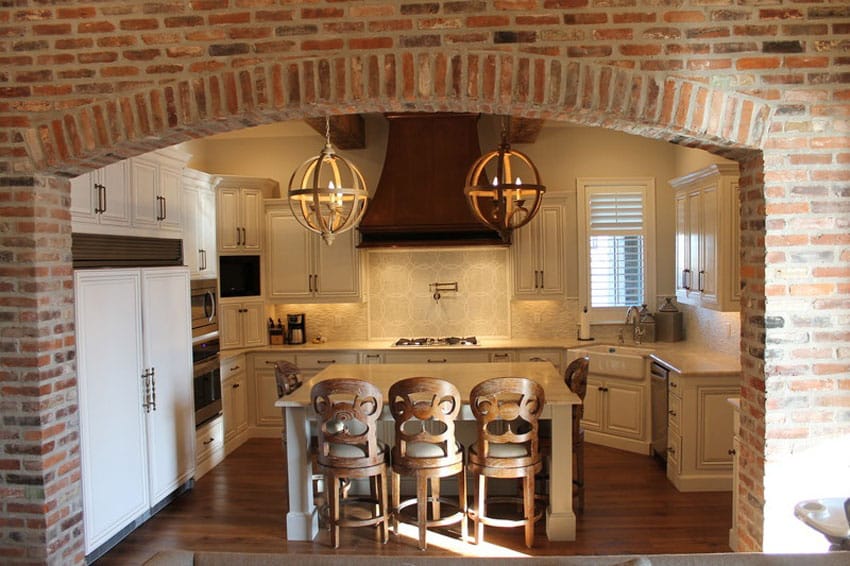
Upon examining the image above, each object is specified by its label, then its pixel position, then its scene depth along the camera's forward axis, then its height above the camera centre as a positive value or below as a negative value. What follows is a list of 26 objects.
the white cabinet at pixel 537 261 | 6.80 +0.04
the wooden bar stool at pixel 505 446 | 3.80 -1.16
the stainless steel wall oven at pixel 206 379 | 5.41 -0.96
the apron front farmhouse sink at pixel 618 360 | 5.87 -0.92
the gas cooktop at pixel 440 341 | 6.80 -0.82
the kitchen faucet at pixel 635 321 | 6.57 -0.62
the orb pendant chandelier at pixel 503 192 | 3.85 +0.46
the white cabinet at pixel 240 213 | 6.48 +0.61
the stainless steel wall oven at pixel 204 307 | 5.49 -0.32
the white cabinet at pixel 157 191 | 4.54 +0.63
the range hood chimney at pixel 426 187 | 6.59 +0.85
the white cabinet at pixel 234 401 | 6.17 -1.32
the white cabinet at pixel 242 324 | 6.47 -0.56
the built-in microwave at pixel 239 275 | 6.58 -0.04
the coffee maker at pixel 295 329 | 6.99 -0.67
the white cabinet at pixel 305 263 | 6.85 +0.07
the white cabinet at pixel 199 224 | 5.48 +0.43
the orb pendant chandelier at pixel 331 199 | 4.13 +0.49
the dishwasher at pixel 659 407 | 5.44 -1.28
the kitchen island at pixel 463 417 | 4.16 -1.31
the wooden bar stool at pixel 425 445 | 3.79 -1.14
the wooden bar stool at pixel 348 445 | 3.83 -1.14
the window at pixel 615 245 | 6.89 +0.20
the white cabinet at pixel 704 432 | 4.89 -1.34
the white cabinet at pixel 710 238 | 4.95 +0.20
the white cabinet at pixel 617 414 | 5.91 -1.46
